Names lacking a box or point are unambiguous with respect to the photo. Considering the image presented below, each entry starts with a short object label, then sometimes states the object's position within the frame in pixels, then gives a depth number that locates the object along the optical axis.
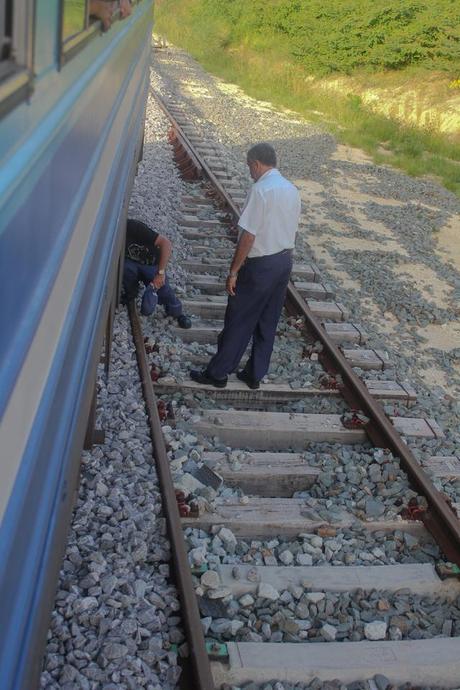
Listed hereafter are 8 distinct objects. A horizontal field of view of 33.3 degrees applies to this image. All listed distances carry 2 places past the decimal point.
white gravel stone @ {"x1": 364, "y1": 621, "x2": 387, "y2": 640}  3.24
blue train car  1.46
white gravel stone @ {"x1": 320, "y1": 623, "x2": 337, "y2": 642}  3.22
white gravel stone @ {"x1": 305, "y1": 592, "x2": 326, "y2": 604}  3.38
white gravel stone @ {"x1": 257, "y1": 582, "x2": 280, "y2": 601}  3.35
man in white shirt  4.43
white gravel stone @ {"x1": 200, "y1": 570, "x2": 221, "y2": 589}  3.33
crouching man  5.84
